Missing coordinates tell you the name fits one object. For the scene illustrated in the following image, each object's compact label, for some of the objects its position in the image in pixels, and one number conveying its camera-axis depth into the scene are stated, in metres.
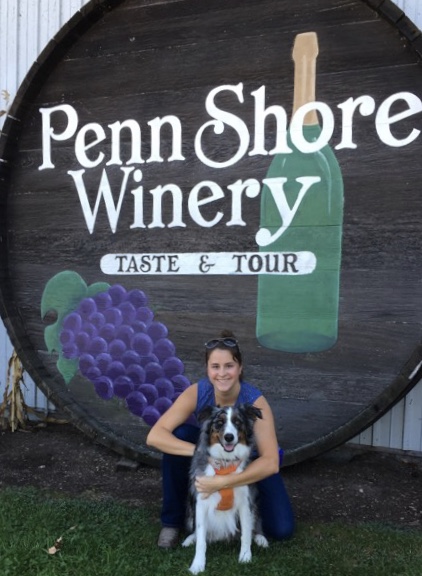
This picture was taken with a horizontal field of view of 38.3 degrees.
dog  2.39
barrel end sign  3.09
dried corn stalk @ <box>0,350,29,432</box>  4.37
